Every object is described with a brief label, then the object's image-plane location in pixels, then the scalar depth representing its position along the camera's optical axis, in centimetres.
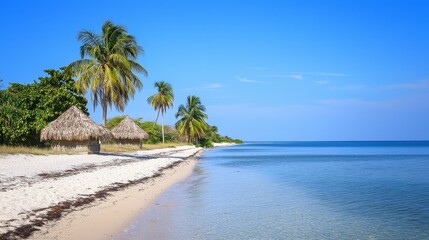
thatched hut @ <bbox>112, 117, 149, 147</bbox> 4069
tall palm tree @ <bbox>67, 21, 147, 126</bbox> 2969
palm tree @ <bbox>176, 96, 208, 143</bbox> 6094
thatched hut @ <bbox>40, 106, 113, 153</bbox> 2498
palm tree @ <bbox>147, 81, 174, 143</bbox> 5872
